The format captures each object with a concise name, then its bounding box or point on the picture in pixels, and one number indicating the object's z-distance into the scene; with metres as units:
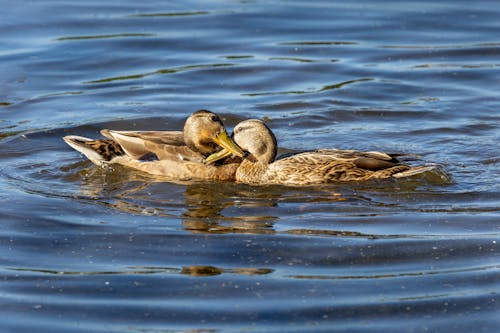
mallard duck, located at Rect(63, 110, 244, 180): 11.96
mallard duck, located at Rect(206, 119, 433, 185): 11.60
